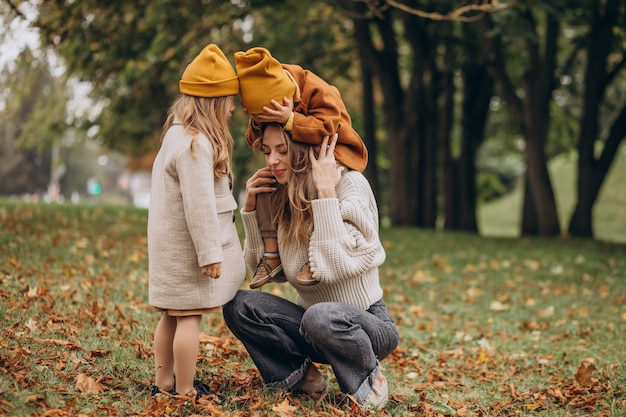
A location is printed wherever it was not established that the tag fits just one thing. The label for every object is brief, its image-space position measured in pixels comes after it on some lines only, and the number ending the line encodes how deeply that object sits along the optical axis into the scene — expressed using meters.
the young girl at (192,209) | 3.56
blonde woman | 3.78
